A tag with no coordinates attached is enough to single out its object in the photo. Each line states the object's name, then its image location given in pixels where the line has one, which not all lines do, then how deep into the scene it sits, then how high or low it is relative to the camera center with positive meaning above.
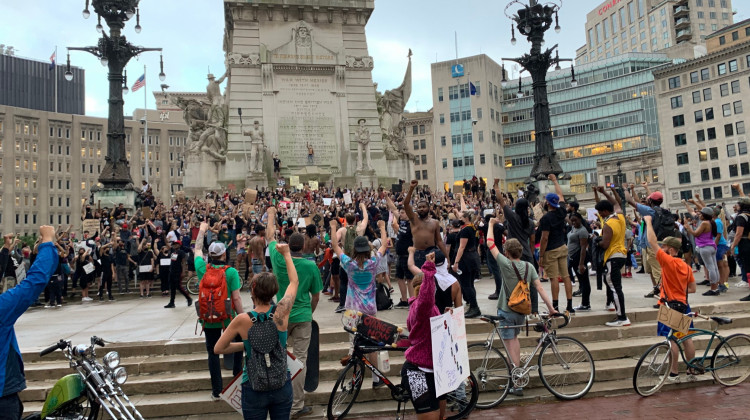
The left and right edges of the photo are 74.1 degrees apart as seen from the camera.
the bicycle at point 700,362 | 6.38 -1.77
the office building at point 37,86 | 108.38 +39.50
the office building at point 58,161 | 81.94 +17.22
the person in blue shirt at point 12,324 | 3.79 -0.48
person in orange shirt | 6.45 -0.75
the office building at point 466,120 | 81.56 +19.96
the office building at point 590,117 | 78.44 +19.23
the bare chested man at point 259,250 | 10.20 -0.04
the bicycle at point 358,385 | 5.72 -1.66
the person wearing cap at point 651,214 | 8.64 +0.27
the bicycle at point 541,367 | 6.25 -1.68
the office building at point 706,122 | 64.12 +14.33
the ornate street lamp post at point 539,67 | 23.80 +8.25
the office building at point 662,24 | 99.50 +43.72
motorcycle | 4.66 -1.24
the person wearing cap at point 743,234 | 10.05 -0.18
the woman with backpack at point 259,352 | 4.13 -0.88
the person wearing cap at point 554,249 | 8.53 -0.25
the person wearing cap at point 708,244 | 10.40 -0.37
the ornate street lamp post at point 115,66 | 23.41 +9.03
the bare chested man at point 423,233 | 8.54 +0.12
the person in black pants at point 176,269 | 12.41 -0.41
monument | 32.09 +9.52
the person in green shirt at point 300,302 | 6.03 -0.69
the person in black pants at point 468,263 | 8.67 -0.44
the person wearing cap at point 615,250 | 8.09 -0.30
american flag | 47.26 +16.47
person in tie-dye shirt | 7.01 -0.45
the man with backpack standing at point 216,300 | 6.12 -0.62
